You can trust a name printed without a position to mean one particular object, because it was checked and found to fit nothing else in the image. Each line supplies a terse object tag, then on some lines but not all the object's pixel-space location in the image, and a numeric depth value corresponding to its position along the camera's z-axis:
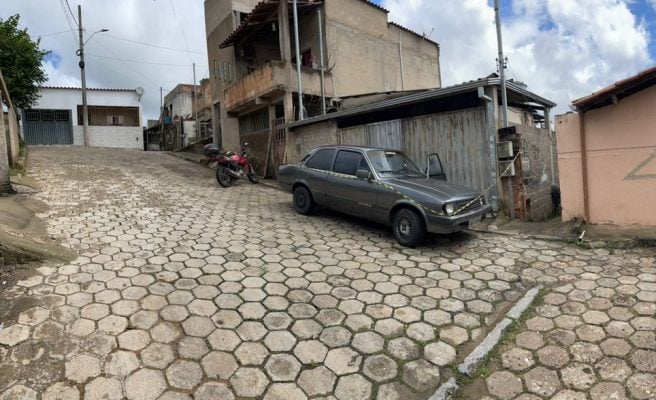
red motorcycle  11.03
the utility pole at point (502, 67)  7.11
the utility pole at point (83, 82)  22.22
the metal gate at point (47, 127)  23.08
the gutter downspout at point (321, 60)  12.88
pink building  5.72
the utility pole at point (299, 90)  11.90
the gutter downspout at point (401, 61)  16.11
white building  23.20
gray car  5.60
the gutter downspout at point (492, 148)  7.09
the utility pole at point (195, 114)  25.46
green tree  15.49
